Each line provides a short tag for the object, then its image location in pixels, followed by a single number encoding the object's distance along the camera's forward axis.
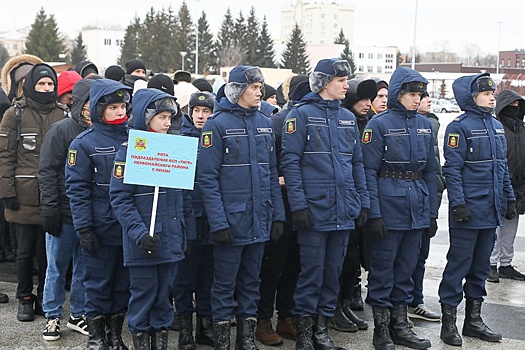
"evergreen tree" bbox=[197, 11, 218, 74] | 83.12
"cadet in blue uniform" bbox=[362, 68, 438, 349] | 6.24
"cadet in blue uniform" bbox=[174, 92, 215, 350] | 6.06
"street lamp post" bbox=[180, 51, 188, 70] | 75.01
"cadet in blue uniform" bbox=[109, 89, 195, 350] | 5.32
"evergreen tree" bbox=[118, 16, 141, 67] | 90.00
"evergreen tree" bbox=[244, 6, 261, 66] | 84.81
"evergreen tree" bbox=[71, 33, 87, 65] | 85.41
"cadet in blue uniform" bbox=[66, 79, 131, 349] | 5.63
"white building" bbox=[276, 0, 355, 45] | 167.50
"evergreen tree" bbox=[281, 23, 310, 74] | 87.06
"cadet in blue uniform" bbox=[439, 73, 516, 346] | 6.48
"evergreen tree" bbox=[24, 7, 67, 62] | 75.62
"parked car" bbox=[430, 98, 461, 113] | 60.59
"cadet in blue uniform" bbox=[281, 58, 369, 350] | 5.94
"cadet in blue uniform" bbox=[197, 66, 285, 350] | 5.73
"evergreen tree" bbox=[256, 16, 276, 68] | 86.44
